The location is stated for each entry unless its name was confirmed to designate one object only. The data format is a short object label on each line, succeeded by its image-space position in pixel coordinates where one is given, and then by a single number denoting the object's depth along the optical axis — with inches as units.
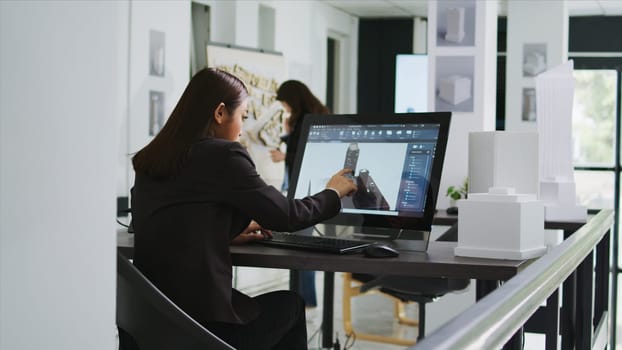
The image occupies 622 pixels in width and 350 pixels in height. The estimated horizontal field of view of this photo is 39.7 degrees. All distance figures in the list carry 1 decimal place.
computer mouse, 73.8
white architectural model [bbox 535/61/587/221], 127.2
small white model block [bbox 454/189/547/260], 74.7
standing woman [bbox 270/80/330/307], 192.2
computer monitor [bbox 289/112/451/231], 85.1
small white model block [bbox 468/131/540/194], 84.1
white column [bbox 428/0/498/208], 178.9
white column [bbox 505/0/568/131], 312.3
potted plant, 165.3
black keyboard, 77.1
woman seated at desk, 71.9
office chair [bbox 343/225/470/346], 136.3
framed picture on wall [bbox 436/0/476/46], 179.2
